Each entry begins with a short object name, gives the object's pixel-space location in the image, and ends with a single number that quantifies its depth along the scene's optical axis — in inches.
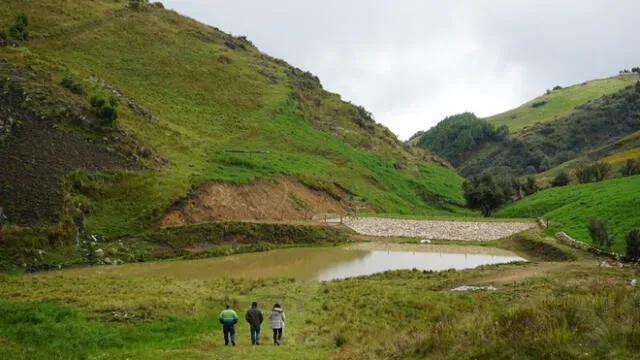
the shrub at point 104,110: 1991.9
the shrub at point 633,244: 1299.2
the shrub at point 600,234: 1464.1
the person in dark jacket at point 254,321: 686.4
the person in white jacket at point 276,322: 697.6
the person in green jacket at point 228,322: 674.2
